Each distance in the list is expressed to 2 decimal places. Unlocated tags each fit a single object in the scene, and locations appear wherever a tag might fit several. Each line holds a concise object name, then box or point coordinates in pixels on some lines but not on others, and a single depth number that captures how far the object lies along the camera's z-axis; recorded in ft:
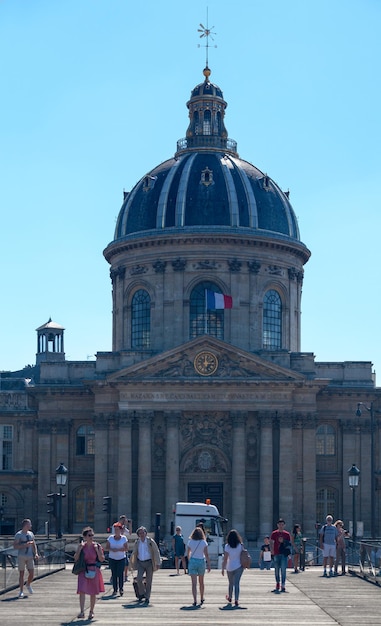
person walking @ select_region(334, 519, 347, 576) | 151.02
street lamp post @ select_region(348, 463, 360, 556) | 205.05
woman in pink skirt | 101.34
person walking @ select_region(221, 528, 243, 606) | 112.78
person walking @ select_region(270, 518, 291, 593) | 126.00
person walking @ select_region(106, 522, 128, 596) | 117.19
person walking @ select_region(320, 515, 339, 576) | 147.41
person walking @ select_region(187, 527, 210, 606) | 112.88
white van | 191.11
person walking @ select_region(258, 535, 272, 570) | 182.09
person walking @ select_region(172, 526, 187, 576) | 157.28
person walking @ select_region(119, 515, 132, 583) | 137.90
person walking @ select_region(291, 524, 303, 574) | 158.39
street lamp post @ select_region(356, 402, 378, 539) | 252.50
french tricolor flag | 272.72
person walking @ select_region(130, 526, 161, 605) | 113.29
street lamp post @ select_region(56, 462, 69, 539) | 205.77
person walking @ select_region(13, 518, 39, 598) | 116.98
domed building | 255.29
